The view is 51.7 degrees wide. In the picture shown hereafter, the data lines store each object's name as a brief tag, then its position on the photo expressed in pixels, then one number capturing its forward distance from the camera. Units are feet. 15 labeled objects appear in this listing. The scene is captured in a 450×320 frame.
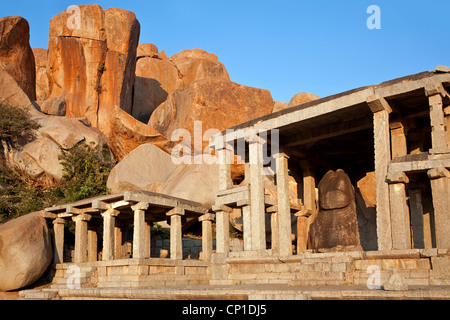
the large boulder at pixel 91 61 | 112.16
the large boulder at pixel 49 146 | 88.58
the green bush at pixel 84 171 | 79.30
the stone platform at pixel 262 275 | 28.94
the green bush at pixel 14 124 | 87.35
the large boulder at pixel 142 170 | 83.66
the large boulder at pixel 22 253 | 53.57
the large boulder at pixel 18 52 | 105.60
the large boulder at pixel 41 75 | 136.02
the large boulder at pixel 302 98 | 97.22
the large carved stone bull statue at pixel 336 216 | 48.24
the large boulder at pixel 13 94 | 95.14
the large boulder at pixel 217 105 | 91.97
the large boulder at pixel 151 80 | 135.95
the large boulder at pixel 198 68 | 149.38
